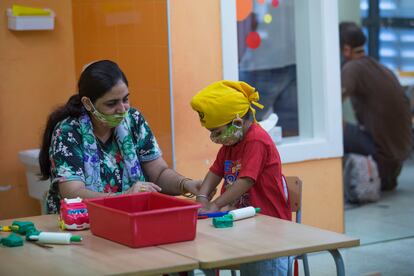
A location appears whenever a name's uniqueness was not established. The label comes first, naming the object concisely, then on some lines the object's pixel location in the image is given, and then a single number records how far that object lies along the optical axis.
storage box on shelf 8.19
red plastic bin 4.51
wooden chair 5.86
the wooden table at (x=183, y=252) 4.20
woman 5.63
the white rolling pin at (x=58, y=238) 4.66
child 5.33
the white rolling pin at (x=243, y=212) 5.07
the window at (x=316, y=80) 8.66
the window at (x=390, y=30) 9.44
